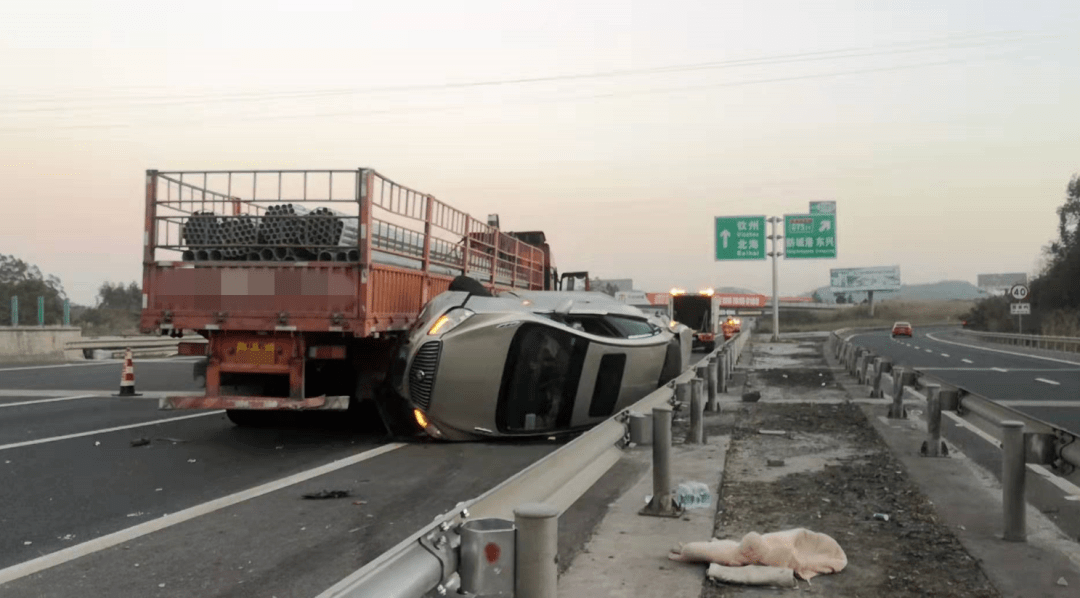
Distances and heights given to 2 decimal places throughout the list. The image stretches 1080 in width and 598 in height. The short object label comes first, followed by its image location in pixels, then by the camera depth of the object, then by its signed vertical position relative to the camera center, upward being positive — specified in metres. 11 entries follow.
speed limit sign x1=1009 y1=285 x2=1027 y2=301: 41.75 +1.21
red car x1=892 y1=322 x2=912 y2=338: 65.69 -1.21
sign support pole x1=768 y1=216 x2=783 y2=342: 42.03 +1.72
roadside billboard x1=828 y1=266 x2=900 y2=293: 99.06 +4.08
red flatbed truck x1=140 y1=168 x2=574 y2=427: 9.00 +0.13
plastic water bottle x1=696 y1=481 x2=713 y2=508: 6.19 -1.35
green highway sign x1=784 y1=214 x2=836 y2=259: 41.91 +3.75
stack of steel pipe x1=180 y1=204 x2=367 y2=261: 9.26 +0.79
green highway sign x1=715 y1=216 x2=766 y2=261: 42.00 +3.69
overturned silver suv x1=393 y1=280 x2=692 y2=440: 8.84 -0.60
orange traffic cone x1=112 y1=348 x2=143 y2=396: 15.35 -1.35
